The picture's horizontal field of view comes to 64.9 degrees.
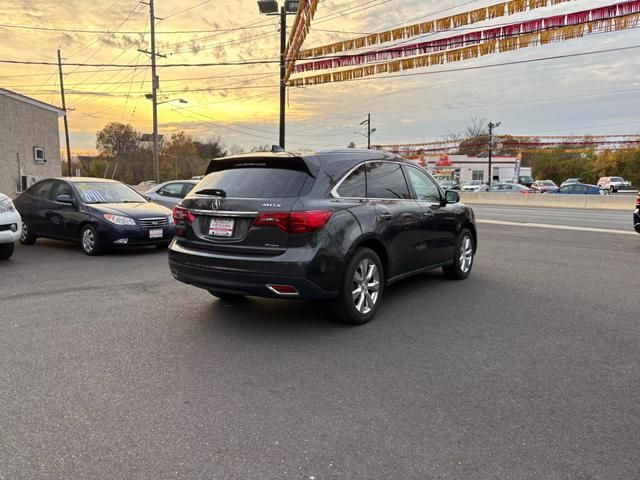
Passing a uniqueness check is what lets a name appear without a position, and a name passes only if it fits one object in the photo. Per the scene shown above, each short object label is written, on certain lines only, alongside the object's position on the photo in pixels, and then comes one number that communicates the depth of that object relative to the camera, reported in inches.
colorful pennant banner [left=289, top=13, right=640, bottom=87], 539.2
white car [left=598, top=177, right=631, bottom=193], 2071.9
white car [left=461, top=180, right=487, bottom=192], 2194.1
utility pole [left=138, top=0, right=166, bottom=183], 1233.2
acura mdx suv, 175.9
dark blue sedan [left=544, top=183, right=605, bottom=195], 1278.2
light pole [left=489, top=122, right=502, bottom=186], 2547.2
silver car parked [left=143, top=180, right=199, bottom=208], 533.6
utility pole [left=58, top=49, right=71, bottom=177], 1768.9
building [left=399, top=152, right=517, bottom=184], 3043.8
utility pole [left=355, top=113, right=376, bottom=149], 2414.9
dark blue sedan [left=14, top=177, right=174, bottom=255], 353.1
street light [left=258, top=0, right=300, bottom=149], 780.6
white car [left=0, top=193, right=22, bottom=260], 319.3
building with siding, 820.6
